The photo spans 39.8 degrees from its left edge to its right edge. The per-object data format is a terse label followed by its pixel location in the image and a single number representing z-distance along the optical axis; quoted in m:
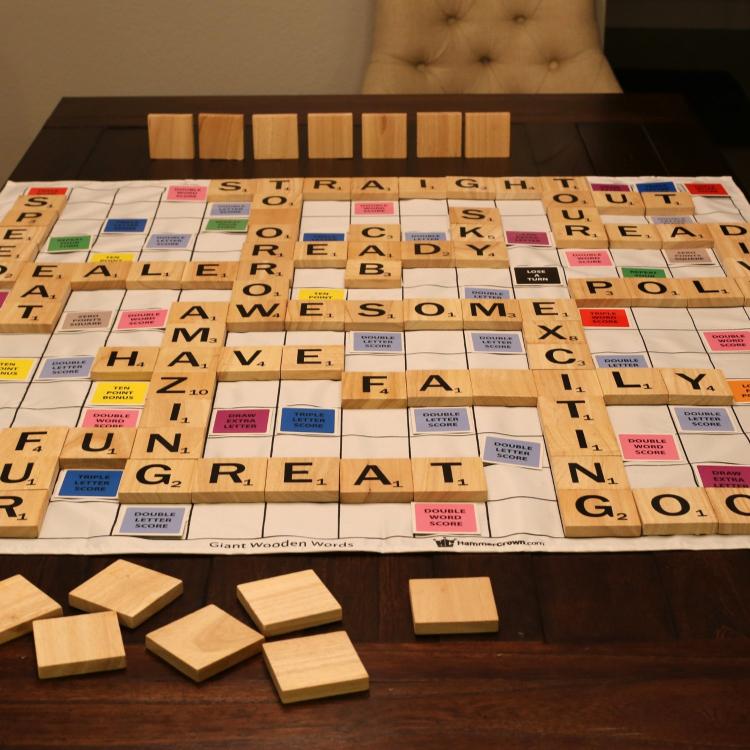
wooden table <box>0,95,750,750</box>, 1.03
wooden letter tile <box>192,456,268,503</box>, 1.34
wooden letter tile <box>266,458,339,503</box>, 1.34
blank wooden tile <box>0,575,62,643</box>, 1.15
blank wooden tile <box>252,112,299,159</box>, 2.31
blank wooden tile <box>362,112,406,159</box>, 2.31
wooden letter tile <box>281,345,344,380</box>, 1.59
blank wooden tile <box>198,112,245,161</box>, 2.32
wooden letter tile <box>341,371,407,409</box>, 1.52
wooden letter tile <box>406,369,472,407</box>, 1.52
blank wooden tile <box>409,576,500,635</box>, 1.15
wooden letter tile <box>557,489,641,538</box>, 1.29
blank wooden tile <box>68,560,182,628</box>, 1.17
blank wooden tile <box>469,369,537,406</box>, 1.53
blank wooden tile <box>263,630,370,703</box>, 1.07
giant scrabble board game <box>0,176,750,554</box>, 1.33
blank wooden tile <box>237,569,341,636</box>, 1.15
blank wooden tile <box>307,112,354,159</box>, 2.32
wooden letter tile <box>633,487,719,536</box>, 1.29
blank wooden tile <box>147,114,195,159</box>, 2.32
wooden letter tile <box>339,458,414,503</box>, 1.34
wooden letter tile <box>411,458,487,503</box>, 1.34
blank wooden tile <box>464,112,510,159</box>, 2.32
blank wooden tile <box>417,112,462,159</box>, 2.30
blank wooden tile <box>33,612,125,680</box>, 1.10
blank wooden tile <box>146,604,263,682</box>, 1.10
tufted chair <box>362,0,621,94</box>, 3.30
